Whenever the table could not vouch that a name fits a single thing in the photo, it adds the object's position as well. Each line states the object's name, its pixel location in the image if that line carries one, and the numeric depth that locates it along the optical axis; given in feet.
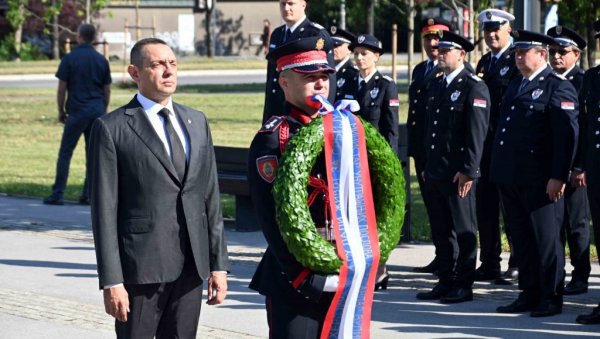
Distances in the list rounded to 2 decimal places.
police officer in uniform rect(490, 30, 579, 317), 40.43
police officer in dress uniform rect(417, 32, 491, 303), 43.06
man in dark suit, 25.70
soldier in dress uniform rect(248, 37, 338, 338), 24.16
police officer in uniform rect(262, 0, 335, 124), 45.00
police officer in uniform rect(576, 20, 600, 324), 39.11
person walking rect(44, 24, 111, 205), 68.91
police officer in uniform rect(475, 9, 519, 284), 47.30
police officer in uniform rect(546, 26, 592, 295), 44.01
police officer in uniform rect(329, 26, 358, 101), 48.73
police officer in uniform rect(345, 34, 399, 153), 47.38
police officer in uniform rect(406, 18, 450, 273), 48.25
